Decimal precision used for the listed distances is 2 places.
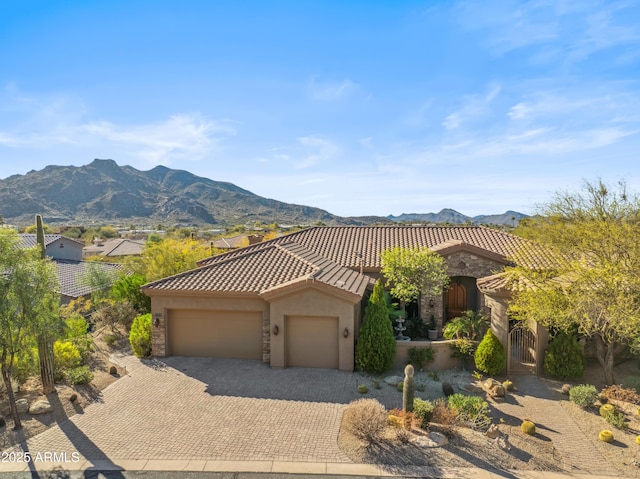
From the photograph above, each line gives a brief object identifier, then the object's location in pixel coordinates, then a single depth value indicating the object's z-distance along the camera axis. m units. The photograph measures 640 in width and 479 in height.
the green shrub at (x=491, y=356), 15.88
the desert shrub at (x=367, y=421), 11.27
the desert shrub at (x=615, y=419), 12.23
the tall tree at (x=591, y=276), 12.71
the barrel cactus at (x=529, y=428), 11.78
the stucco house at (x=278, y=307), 16.73
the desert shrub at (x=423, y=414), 11.84
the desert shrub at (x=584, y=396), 13.51
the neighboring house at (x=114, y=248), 53.59
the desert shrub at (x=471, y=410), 12.13
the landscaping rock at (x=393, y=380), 15.37
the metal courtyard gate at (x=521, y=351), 16.41
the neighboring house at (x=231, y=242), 49.44
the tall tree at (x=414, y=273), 20.34
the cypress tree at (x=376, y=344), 16.31
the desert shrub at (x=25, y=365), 12.76
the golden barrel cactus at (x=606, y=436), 11.54
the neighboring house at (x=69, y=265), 27.78
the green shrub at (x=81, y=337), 18.05
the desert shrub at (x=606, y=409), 12.60
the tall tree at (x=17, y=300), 11.58
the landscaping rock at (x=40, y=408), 12.85
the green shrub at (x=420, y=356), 16.98
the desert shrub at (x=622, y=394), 13.61
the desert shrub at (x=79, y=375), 15.12
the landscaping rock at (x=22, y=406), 12.97
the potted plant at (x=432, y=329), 21.77
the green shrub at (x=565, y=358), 15.63
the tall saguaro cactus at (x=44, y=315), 12.07
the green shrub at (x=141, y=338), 18.64
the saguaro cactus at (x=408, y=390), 12.18
